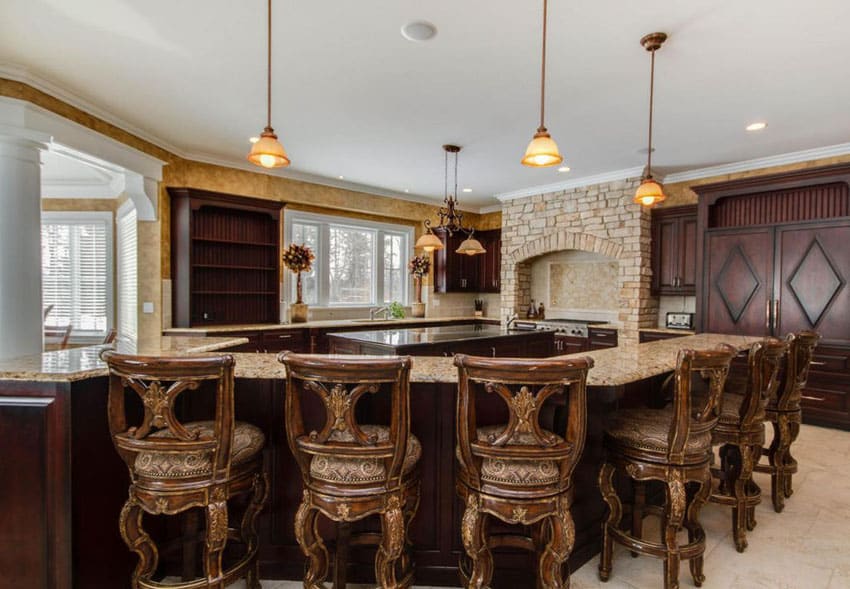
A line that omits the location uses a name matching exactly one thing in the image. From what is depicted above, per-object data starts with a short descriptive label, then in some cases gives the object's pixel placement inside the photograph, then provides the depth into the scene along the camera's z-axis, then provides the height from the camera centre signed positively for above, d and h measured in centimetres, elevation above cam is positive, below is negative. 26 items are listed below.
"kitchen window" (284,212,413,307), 660 +51
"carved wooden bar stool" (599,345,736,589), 187 -73
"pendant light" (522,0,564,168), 228 +73
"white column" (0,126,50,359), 323 +37
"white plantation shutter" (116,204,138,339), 506 +21
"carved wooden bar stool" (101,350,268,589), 154 -62
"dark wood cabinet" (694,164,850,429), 439 +30
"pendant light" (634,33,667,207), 311 +73
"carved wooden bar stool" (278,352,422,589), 151 -59
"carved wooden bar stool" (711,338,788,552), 236 -74
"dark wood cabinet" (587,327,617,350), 583 -60
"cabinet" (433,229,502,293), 765 +45
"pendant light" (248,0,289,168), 234 +74
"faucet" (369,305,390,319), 685 -31
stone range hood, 577 +82
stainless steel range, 600 -47
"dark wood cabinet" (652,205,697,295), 559 +55
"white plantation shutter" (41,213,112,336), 611 +27
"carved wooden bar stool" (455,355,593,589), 152 -61
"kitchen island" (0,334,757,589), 170 -78
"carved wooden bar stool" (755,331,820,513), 277 -77
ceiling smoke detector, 260 +157
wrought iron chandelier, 455 +57
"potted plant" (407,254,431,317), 729 +37
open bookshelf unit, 506 +40
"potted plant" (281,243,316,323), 588 +37
